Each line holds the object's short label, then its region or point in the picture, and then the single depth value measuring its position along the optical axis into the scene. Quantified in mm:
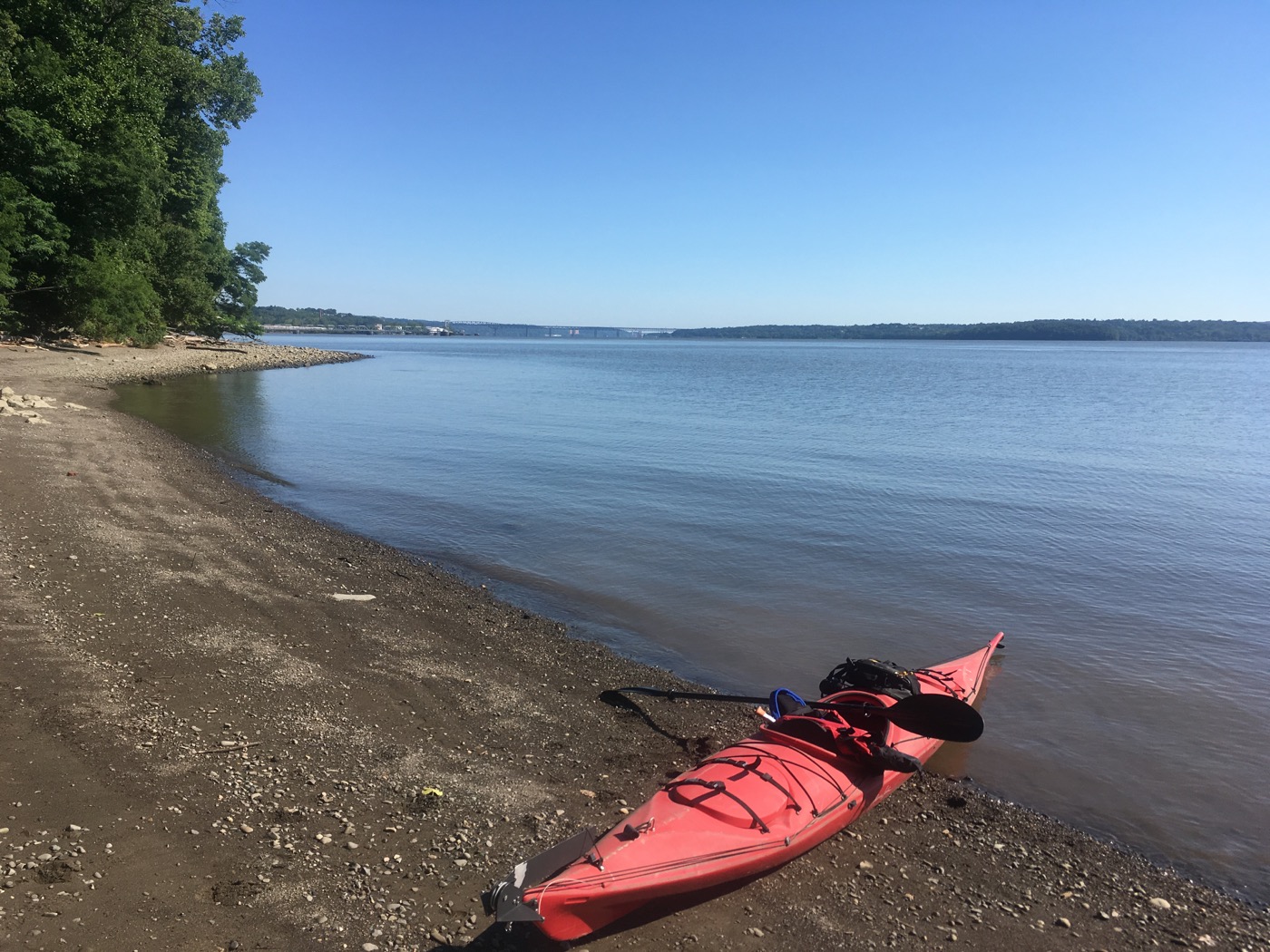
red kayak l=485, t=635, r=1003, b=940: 4219
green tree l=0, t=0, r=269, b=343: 28234
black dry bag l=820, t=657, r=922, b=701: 6941
